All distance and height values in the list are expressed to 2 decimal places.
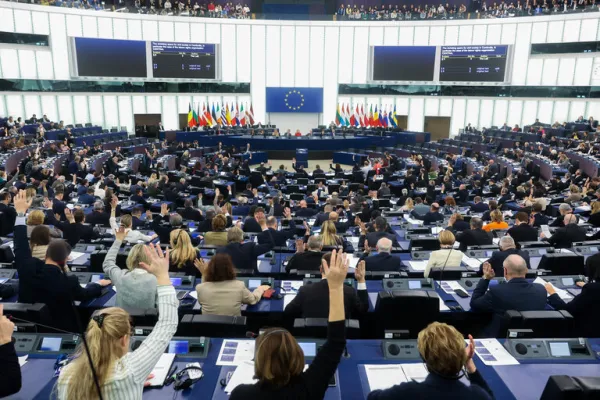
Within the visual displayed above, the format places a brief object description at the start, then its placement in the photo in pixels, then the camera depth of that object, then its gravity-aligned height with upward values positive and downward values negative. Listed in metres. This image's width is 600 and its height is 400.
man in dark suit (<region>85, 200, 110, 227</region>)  9.16 -2.03
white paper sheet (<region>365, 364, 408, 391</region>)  3.23 -1.83
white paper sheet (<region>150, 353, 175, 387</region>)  3.19 -1.81
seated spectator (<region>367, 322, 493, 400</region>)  2.34 -1.30
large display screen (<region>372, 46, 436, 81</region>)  28.09 +3.43
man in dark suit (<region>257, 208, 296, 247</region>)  7.33 -1.87
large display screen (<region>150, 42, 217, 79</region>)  27.30 +3.27
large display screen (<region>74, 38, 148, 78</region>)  25.38 +3.15
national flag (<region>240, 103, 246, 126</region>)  27.12 -0.04
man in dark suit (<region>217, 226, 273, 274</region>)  6.10 -1.76
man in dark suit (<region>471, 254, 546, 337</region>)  4.49 -1.67
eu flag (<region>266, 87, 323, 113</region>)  30.67 +1.17
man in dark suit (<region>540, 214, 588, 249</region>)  7.63 -1.88
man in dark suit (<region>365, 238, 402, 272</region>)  5.91 -1.79
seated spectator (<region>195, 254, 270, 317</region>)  4.45 -1.65
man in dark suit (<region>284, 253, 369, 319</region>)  4.40 -1.74
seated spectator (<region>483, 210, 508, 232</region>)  8.64 -1.90
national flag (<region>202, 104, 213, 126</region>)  26.52 -0.07
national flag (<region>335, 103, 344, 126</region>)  27.41 +0.05
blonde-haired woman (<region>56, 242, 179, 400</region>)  2.14 -1.22
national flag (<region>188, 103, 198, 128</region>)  26.09 -0.20
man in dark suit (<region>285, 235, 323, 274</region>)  5.79 -1.74
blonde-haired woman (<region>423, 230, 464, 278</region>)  5.98 -1.75
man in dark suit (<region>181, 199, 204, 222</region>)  10.20 -2.15
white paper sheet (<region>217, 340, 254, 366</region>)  3.50 -1.82
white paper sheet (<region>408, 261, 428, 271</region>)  6.33 -2.01
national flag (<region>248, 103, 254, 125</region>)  27.04 -0.03
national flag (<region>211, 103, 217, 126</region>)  26.39 -0.01
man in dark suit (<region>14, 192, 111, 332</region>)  4.15 -1.49
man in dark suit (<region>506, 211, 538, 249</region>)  7.80 -1.84
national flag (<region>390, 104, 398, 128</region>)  27.00 -0.08
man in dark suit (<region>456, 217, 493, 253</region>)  7.50 -1.87
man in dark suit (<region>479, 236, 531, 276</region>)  5.93 -1.72
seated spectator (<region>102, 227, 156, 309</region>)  4.38 -1.59
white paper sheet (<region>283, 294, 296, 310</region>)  4.91 -1.95
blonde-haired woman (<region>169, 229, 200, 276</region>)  5.79 -1.71
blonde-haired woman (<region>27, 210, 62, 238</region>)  6.48 -1.46
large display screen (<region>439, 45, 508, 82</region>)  26.89 +3.32
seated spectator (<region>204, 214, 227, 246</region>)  7.25 -1.83
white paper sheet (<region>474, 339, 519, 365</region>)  3.58 -1.84
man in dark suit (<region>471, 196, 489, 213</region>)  11.17 -2.07
